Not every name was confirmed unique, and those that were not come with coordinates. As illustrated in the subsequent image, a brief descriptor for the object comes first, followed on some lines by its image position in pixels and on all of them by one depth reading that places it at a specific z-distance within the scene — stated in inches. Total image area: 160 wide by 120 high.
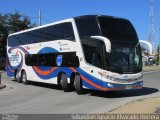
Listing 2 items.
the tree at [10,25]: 1139.8
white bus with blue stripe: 355.5
